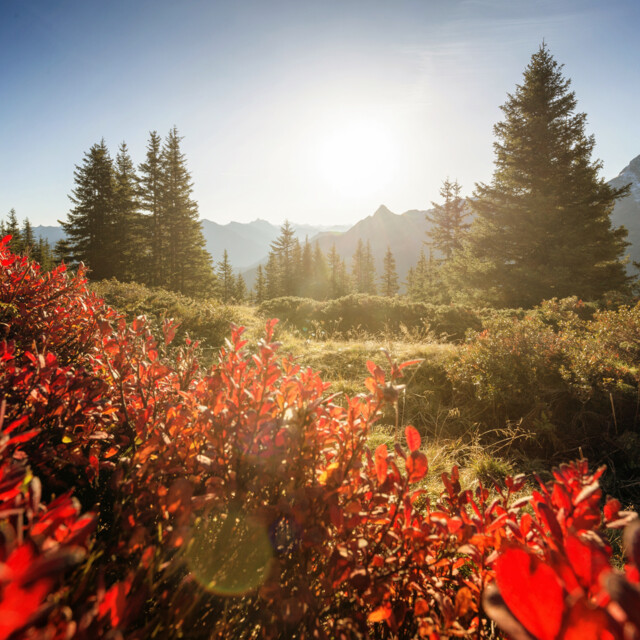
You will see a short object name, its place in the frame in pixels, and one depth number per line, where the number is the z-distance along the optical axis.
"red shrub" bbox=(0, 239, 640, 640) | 0.63
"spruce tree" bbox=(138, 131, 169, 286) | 22.43
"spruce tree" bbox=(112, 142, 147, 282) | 21.62
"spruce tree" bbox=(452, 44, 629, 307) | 11.80
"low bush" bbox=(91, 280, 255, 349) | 7.17
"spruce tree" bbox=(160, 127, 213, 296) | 22.67
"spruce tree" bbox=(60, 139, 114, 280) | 21.48
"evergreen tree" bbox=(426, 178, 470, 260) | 28.64
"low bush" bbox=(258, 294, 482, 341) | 10.09
